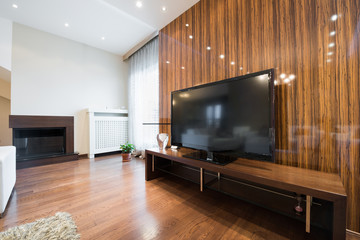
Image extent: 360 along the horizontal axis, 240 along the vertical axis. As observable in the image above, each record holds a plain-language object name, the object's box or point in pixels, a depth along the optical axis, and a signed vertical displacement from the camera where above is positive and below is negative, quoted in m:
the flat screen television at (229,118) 1.24 +0.02
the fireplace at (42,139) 2.71 -0.39
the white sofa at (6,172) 1.27 -0.52
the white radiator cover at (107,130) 3.32 -0.23
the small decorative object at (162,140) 2.18 -0.30
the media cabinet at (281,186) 0.80 -0.46
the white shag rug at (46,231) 1.02 -0.82
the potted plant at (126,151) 3.02 -0.66
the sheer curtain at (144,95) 3.07 +0.59
